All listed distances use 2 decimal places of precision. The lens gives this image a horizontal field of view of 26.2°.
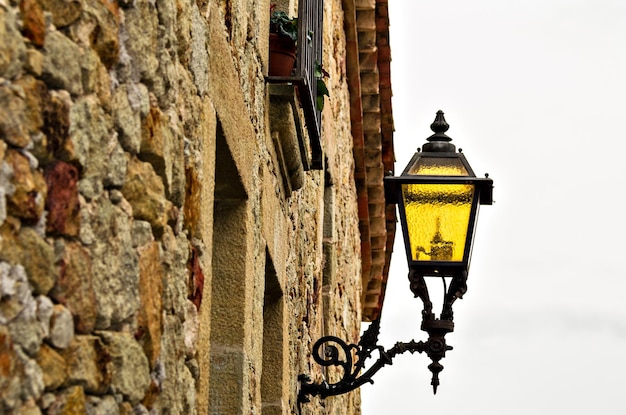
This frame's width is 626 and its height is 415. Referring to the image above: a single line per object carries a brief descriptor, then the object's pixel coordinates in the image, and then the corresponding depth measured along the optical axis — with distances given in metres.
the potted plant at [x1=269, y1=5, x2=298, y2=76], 4.78
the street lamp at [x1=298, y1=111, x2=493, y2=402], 5.40
